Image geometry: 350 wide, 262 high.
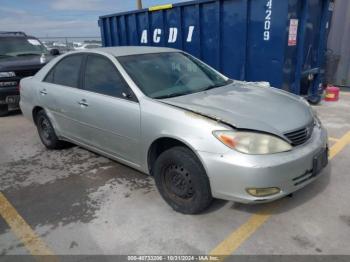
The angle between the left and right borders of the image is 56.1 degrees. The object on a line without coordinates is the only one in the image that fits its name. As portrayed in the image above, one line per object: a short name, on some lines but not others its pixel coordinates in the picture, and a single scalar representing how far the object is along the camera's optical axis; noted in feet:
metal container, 19.62
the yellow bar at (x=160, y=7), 24.64
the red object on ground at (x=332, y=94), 25.34
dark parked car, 23.99
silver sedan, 8.78
